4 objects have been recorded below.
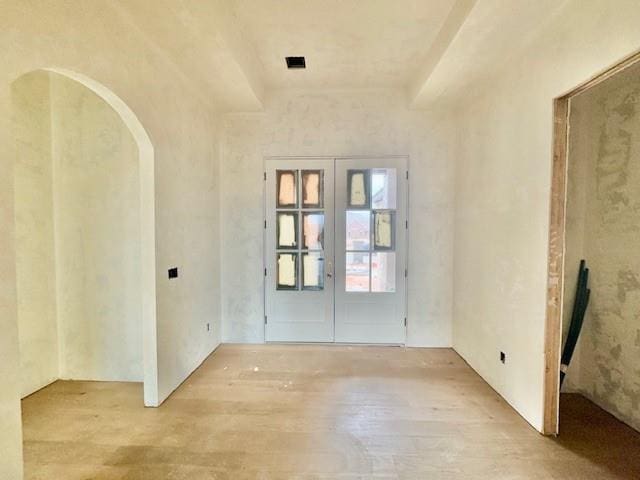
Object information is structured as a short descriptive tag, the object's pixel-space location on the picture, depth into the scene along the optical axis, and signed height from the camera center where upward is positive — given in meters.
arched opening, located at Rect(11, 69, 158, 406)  2.73 -0.12
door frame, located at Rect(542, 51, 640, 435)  2.09 -0.27
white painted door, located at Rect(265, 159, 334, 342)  3.88 -0.31
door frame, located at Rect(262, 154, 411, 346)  3.82 +0.25
